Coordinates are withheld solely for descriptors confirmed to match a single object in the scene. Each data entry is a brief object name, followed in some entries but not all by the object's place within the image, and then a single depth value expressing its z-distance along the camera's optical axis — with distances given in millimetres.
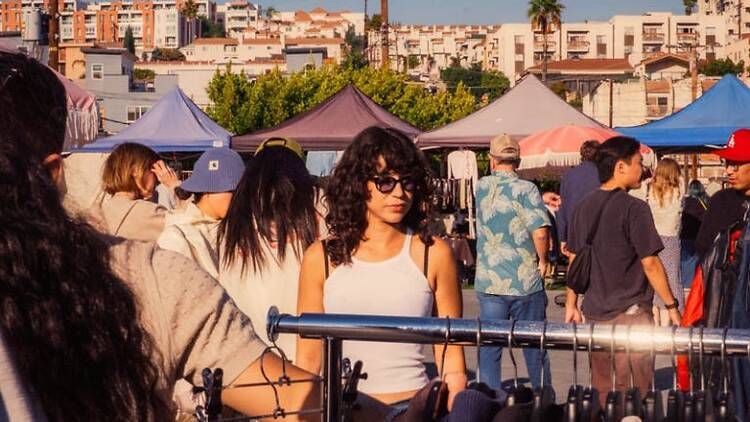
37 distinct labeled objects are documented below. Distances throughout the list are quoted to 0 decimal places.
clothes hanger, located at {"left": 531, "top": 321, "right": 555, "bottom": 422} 2461
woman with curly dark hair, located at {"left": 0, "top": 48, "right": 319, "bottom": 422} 1537
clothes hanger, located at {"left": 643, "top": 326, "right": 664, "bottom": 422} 2430
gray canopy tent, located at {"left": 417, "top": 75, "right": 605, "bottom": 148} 18484
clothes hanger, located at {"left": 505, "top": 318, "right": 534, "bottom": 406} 2523
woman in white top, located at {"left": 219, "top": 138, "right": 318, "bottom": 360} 4695
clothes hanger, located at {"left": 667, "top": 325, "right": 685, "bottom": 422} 2434
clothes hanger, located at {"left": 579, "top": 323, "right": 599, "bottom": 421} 2443
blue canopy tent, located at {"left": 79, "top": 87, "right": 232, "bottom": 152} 20156
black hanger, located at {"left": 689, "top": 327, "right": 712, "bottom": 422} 2408
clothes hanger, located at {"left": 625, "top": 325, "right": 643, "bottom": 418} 2422
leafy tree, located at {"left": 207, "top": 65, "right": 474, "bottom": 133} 57125
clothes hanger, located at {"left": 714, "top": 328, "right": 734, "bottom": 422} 2420
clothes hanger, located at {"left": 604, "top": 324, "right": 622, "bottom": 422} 2422
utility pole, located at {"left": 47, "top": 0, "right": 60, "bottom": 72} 29656
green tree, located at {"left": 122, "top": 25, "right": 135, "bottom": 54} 192850
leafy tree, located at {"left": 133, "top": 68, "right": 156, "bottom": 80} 151000
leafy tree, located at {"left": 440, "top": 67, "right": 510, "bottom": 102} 127444
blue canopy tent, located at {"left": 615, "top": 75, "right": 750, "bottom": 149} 18328
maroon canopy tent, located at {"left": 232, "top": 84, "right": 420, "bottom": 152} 19156
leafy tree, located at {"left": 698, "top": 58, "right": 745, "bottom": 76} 123575
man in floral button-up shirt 7754
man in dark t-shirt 6699
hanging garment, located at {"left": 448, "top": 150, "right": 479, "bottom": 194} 20359
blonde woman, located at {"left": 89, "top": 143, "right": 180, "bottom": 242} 5949
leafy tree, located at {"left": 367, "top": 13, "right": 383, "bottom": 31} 138462
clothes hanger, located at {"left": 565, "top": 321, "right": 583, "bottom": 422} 2430
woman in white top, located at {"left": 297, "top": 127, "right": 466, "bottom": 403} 4047
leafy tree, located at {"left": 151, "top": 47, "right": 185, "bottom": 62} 191875
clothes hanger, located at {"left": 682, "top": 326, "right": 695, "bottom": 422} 2404
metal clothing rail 2566
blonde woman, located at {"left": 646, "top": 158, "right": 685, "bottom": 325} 11211
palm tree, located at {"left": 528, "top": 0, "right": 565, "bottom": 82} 80812
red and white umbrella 16781
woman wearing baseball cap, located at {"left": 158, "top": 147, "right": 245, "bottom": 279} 4973
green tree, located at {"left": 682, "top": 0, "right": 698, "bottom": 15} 195000
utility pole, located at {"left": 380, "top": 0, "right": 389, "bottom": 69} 41844
